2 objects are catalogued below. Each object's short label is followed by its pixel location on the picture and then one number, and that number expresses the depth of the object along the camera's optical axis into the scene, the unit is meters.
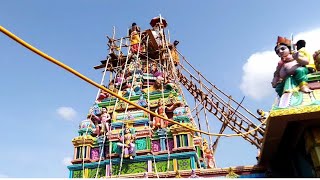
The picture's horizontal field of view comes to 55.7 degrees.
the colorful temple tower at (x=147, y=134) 9.09
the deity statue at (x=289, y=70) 4.84
